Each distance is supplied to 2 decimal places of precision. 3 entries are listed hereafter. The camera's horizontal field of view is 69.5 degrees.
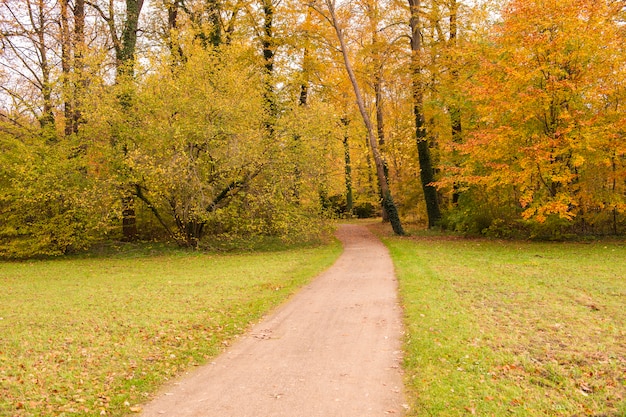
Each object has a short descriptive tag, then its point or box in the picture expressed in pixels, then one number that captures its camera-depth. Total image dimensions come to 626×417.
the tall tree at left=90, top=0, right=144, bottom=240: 20.09
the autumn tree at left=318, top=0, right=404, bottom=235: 19.91
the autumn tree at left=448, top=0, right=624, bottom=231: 14.53
